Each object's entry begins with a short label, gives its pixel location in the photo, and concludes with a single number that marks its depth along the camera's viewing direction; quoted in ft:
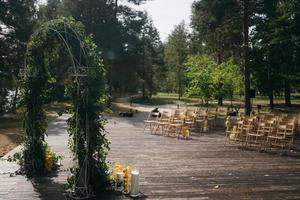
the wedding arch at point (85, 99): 26.61
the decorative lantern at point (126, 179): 27.02
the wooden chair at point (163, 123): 57.80
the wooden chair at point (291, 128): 43.82
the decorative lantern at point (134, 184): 26.18
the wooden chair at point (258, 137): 45.83
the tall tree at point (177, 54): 174.50
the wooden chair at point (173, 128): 57.21
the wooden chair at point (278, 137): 43.38
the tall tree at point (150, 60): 154.40
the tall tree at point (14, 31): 86.38
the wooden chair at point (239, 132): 47.93
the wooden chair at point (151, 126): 63.36
